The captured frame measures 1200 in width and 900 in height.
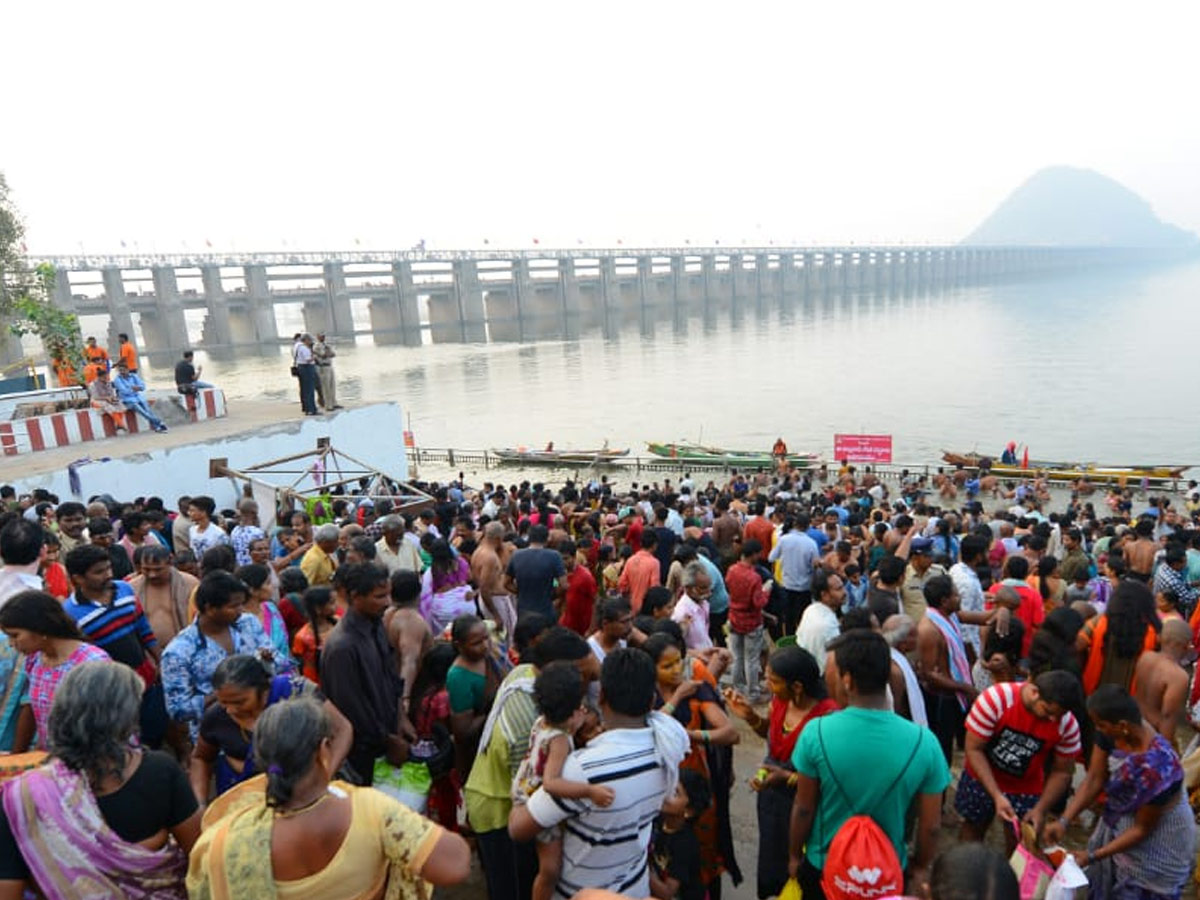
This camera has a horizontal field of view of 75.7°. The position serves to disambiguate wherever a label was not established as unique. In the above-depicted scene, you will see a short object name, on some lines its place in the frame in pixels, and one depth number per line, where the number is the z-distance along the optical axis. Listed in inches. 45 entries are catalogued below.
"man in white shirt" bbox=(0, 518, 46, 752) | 139.9
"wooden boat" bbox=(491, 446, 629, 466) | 906.1
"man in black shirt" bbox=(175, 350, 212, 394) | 512.7
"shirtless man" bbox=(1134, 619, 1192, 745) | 128.3
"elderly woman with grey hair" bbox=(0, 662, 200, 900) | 75.8
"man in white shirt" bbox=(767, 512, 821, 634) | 235.8
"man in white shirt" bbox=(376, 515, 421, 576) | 214.5
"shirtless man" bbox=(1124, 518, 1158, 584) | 242.7
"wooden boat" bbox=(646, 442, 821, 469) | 848.3
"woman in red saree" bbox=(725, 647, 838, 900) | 112.0
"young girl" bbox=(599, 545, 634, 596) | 244.4
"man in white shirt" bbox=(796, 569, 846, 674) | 154.7
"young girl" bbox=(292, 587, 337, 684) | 144.7
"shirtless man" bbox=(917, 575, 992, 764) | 151.3
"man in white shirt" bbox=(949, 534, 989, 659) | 186.5
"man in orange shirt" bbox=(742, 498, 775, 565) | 265.9
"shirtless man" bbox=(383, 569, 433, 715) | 140.8
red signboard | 781.3
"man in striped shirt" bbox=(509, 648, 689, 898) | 90.4
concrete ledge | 449.1
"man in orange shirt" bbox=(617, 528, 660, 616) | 205.5
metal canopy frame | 372.2
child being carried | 94.5
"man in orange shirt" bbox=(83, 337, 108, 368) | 531.2
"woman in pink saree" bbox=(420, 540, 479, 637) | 182.4
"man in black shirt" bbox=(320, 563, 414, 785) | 122.6
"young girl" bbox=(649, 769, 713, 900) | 108.6
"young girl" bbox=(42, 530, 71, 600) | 165.0
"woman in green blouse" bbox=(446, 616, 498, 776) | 126.3
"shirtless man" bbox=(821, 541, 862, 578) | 224.7
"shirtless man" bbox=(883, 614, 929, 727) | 127.7
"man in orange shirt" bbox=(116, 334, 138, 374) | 488.7
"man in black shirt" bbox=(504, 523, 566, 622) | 189.0
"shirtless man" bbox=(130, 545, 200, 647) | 158.2
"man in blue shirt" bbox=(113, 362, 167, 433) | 482.3
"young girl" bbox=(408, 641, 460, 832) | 129.3
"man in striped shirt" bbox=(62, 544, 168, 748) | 131.2
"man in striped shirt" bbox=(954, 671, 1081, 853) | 111.9
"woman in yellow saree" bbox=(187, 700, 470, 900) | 71.3
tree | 666.2
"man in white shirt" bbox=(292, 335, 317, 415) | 482.3
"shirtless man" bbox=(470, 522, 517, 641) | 198.1
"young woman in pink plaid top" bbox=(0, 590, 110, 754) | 107.2
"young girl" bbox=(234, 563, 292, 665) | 141.3
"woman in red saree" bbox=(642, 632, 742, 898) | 113.9
